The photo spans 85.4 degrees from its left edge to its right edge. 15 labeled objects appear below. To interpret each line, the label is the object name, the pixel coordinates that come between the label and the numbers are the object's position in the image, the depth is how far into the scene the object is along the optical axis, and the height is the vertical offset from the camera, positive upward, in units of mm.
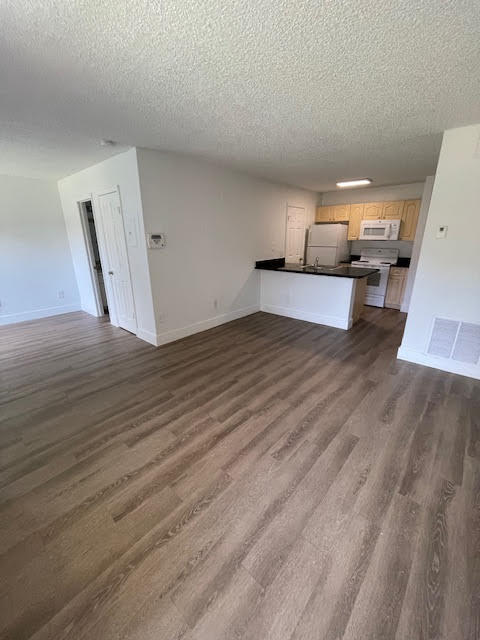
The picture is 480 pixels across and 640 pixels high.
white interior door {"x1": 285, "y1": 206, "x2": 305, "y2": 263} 5792 +21
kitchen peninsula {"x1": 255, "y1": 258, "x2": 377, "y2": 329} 4320 -974
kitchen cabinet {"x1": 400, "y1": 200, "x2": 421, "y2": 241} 5059 +312
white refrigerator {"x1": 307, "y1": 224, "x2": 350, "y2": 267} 5836 -158
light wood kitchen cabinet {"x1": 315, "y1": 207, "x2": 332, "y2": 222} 6336 +506
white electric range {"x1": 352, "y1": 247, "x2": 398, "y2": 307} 5375 -685
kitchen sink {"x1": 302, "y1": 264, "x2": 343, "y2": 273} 4764 -594
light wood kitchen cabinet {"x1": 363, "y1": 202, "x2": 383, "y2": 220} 5512 +519
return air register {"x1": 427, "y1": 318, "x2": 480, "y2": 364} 2824 -1126
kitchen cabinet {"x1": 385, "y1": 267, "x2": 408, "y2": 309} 5199 -993
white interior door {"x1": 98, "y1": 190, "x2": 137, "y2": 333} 3772 -332
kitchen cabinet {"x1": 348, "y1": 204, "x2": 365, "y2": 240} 5793 +339
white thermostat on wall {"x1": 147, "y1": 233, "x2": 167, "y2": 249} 3389 -48
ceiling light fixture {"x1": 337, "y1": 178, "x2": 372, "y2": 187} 4967 +1013
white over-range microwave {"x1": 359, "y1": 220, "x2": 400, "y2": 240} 5262 +129
